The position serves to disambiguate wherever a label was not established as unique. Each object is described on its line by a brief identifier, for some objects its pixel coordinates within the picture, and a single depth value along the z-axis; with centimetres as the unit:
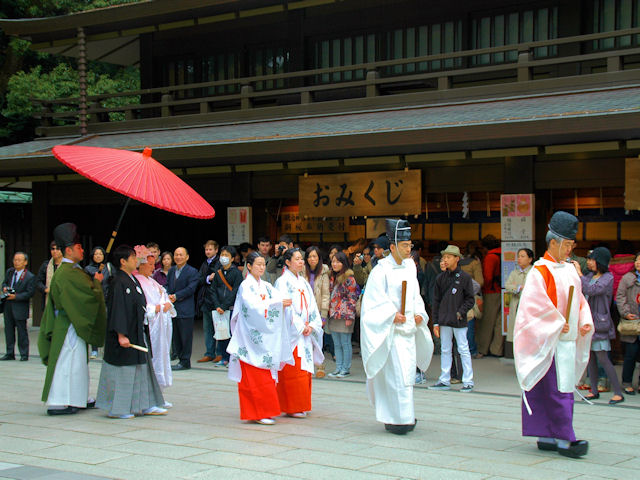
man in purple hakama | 591
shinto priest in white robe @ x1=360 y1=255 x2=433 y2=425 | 672
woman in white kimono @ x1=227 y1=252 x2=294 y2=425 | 722
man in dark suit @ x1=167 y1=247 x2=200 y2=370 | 1106
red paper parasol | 664
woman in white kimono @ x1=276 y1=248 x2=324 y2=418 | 755
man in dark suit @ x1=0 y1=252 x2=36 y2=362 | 1192
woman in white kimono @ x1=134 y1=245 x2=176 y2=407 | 789
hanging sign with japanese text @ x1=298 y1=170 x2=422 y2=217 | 1209
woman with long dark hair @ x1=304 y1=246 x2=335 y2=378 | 1000
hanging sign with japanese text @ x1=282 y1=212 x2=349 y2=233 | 1504
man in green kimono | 773
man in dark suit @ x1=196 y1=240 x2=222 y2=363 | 1140
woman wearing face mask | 1102
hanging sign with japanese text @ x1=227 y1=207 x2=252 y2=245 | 1395
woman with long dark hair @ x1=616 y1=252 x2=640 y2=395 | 855
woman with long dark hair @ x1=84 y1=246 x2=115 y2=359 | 1179
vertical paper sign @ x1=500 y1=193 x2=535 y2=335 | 1100
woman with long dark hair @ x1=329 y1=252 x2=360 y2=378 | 1015
